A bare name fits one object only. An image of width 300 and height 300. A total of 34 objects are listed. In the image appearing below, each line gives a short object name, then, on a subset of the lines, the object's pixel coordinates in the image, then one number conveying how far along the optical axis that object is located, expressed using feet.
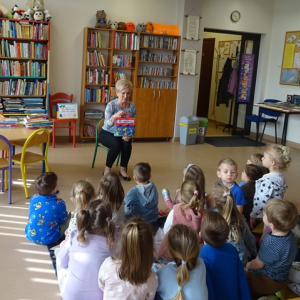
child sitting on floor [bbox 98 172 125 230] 9.50
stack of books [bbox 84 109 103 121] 23.28
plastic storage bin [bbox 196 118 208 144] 25.18
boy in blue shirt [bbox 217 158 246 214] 11.02
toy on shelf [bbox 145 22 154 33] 23.46
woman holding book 16.35
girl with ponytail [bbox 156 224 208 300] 6.20
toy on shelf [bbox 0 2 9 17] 20.20
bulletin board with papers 25.36
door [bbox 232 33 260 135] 27.73
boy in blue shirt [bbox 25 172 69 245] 10.07
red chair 22.63
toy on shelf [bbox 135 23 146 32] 23.20
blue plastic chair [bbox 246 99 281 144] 25.61
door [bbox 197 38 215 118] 33.64
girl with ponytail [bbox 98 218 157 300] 6.06
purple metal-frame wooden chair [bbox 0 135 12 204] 12.46
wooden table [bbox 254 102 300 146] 23.53
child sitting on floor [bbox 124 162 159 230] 10.90
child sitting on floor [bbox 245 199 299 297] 7.91
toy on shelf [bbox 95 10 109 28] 22.18
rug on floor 25.36
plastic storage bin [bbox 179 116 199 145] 24.35
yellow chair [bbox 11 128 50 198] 13.09
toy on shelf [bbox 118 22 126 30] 22.84
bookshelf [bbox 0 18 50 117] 20.62
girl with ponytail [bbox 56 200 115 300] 7.14
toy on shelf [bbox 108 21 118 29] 22.58
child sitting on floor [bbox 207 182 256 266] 8.25
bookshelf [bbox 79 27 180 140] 22.84
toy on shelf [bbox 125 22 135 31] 23.03
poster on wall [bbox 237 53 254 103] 27.89
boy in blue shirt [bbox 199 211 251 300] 6.92
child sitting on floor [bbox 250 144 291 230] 11.55
